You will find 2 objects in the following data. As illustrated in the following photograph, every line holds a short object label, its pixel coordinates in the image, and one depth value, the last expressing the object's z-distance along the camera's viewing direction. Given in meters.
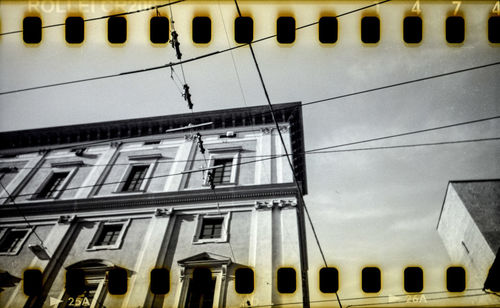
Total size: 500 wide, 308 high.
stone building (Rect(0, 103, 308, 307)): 12.35
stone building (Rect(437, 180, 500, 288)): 15.78
